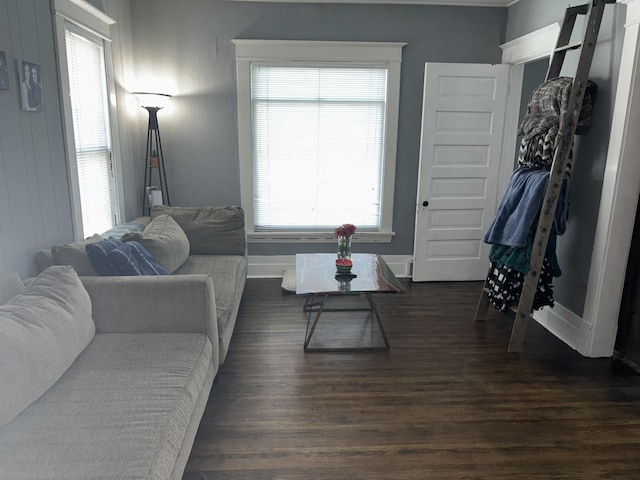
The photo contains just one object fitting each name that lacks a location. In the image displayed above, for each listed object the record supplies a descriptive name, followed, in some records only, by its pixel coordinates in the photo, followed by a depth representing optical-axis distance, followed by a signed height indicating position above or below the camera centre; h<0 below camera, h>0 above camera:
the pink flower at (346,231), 3.33 -0.57
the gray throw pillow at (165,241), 2.94 -0.62
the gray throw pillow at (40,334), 1.56 -0.70
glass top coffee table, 2.99 -0.86
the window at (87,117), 2.89 +0.18
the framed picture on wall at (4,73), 2.22 +0.33
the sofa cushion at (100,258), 2.42 -0.57
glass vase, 3.37 -0.69
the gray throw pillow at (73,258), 2.46 -0.59
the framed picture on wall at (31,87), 2.41 +0.29
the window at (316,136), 4.26 +0.12
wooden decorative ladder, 2.76 +0.09
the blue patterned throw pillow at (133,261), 2.42 -0.61
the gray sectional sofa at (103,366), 1.43 -0.89
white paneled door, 4.18 -0.15
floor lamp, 4.06 -0.15
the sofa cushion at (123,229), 3.24 -0.60
